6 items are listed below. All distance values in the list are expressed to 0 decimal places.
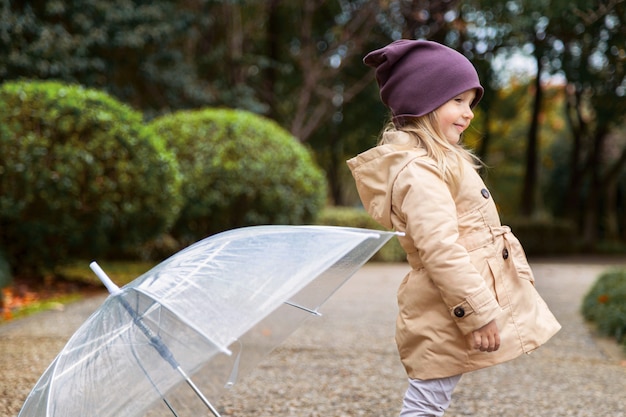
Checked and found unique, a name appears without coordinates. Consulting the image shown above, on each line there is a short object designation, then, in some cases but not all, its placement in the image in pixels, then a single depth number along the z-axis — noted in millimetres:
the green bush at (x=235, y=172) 9992
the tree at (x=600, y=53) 5352
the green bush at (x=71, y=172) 7227
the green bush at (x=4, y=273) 6781
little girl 2115
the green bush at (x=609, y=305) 5130
